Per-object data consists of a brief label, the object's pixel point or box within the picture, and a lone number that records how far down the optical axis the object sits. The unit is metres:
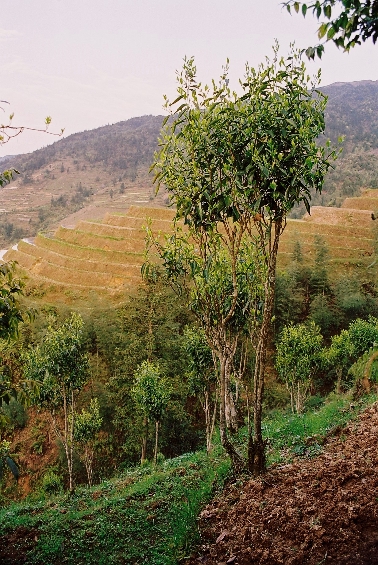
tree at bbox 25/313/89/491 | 15.07
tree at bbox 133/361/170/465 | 19.72
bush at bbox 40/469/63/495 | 23.95
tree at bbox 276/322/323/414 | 24.36
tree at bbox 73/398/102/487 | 20.83
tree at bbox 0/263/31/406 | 4.71
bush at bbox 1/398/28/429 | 27.72
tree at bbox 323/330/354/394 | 27.48
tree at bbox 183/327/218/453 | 18.91
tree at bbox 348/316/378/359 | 26.52
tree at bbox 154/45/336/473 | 5.64
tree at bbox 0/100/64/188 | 4.57
